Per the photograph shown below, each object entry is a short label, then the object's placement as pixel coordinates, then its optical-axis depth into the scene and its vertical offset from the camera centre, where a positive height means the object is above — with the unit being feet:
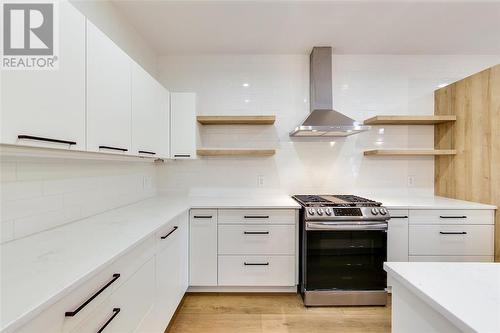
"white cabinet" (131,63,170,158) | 6.11 +1.47
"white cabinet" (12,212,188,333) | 2.72 -1.97
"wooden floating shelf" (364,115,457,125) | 8.97 +1.77
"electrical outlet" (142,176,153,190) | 8.78 -0.61
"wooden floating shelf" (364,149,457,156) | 8.92 +0.55
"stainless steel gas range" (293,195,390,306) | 7.47 -2.78
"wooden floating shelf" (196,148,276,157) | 9.04 +0.57
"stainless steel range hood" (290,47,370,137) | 8.75 +2.75
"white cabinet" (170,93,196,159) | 8.74 +1.48
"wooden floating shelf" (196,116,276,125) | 8.98 +1.75
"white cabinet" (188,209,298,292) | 7.84 -2.56
